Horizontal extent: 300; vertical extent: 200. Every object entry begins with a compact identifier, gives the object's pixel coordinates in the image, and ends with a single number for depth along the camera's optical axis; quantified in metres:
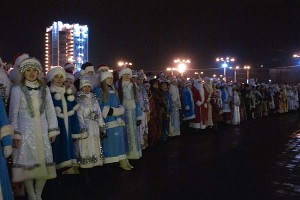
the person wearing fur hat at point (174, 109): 13.55
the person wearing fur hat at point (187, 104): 14.55
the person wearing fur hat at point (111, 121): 7.75
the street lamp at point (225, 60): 49.67
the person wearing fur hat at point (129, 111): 8.73
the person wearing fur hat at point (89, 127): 7.18
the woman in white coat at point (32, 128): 5.61
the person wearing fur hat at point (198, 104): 15.04
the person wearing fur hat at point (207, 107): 15.27
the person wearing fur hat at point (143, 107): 10.19
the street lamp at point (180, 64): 37.55
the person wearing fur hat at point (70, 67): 8.66
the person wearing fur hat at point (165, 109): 12.56
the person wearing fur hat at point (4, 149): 4.45
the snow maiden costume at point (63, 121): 6.61
